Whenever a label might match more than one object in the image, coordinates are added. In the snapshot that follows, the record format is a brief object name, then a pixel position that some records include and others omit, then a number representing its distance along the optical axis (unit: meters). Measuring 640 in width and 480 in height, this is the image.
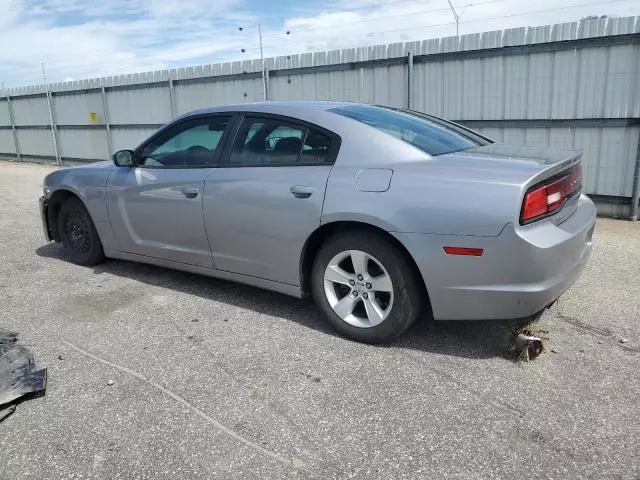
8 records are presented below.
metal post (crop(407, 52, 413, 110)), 8.70
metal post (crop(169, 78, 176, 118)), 12.80
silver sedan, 3.01
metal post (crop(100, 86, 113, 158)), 14.59
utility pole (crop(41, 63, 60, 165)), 16.48
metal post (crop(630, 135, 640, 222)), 7.09
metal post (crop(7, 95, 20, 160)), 18.25
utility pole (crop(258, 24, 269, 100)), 10.86
